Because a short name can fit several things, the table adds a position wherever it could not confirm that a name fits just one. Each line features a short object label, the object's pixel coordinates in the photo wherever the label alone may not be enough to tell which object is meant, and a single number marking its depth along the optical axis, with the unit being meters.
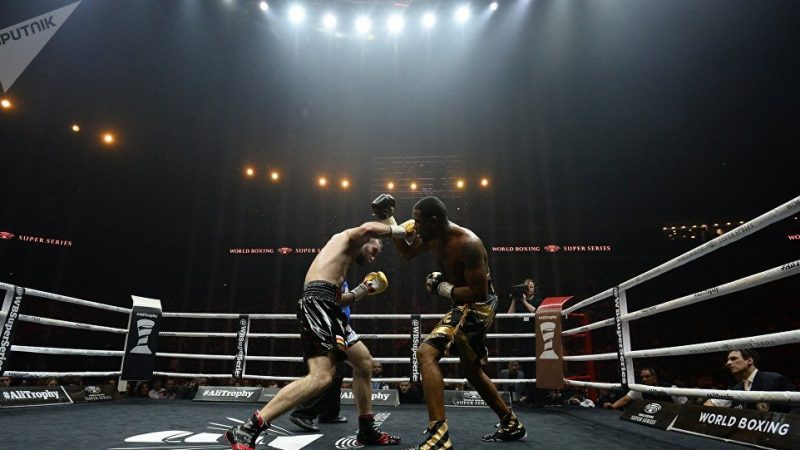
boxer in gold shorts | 2.25
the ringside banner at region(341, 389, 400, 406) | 4.57
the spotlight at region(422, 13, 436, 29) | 10.84
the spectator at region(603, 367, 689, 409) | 4.03
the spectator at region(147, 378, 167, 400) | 7.22
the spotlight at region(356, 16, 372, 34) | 11.04
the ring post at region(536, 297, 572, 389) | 4.19
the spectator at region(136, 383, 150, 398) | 7.27
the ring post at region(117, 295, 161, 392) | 4.68
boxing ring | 2.05
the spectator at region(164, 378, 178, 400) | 7.47
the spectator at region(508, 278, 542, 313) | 5.68
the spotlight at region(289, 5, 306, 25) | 10.67
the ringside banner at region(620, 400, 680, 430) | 2.69
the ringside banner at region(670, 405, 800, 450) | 1.85
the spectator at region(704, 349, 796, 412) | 3.30
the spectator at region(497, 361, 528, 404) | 5.25
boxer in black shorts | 1.86
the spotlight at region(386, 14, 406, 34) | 10.95
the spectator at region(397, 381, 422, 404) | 4.89
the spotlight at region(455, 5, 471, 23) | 10.74
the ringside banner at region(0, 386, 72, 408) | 3.35
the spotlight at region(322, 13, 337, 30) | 10.94
